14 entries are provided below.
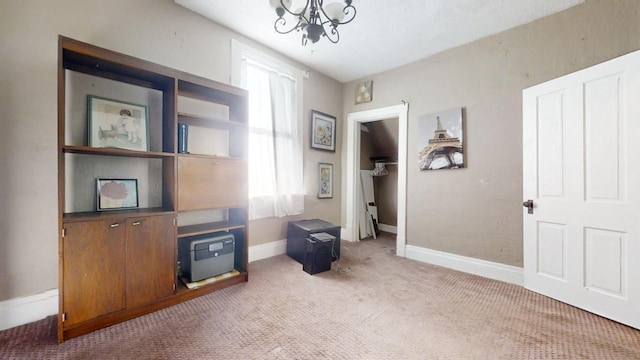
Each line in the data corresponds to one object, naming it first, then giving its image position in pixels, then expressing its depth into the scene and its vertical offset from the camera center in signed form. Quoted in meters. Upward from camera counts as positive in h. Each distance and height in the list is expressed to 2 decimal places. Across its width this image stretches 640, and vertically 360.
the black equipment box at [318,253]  2.67 -0.82
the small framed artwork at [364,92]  3.76 +1.37
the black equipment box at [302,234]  2.94 -0.69
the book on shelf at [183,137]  2.11 +0.37
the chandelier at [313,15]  1.62 +1.12
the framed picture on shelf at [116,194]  1.89 -0.11
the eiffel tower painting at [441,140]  2.90 +0.48
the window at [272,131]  2.95 +0.62
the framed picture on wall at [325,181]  3.81 -0.03
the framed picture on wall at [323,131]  3.68 +0.75
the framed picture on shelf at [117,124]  1.86 +0.45
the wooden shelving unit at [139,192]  1.57 -0.10
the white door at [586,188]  1.78 -0.08
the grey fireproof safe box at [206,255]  2.14 -0.69
